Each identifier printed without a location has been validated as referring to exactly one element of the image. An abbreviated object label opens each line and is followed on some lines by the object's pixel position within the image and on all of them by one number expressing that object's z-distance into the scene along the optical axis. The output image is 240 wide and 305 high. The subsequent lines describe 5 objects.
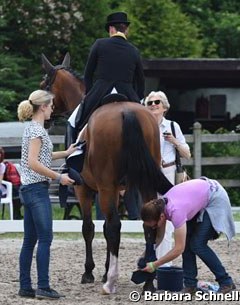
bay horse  14.87
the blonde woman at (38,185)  14.30
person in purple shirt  13.76
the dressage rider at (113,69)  16.20
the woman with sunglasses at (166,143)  16.27
